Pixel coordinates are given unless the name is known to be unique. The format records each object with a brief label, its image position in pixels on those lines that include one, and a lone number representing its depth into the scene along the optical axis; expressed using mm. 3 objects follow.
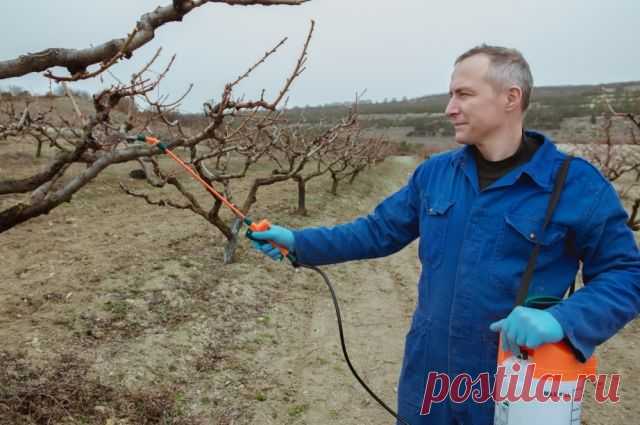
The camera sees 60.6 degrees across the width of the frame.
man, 1778
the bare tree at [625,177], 5307
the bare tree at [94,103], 2418
